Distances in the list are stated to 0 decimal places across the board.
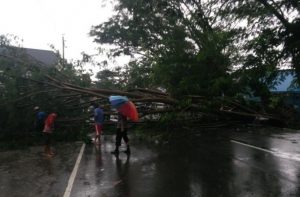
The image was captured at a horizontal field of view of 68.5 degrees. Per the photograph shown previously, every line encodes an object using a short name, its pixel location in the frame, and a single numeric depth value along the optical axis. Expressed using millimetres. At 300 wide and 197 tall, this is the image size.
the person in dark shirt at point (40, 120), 7468
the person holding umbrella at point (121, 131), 6471
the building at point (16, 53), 9143
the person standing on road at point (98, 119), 7775
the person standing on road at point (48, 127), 7222
